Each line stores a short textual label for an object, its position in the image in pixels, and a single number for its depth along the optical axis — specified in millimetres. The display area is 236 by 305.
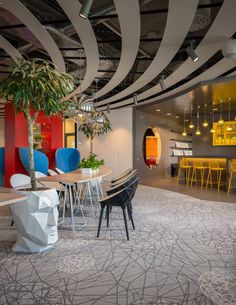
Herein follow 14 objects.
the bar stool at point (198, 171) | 8984
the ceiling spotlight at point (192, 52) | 4484
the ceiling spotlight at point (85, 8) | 2834
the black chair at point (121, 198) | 3477
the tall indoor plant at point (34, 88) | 2842
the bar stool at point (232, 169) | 7587
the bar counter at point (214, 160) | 7830
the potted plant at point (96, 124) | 6765
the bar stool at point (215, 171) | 8319
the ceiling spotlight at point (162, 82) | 6314
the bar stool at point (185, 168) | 9411
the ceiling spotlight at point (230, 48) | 4148
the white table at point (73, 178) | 3892
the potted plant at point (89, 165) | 5016
